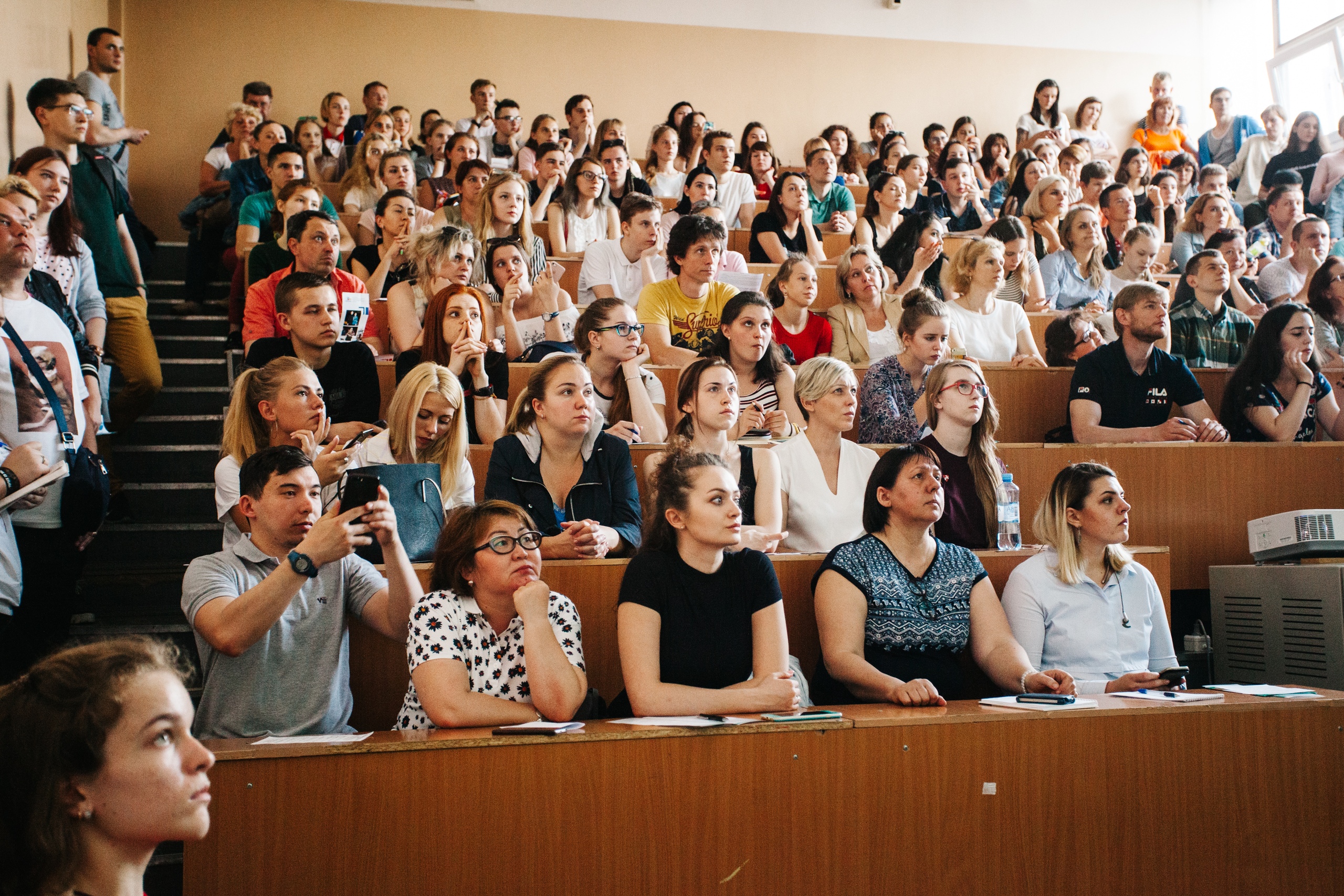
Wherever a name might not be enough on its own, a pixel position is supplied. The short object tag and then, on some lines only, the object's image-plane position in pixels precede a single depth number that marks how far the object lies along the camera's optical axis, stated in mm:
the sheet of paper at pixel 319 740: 1812
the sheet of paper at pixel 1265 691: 2211
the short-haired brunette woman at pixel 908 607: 2463
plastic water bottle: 3059
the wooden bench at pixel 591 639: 2406
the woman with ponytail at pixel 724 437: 3053
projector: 2928
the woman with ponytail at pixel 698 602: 2234
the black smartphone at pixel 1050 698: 2115
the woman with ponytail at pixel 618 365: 3445
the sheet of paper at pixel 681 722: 1905
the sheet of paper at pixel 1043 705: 2050
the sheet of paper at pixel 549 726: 1867
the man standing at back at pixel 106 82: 5918
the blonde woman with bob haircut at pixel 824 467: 3094
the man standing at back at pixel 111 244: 4004
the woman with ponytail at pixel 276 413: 2607
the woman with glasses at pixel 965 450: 3049
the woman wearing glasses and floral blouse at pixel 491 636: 2018
